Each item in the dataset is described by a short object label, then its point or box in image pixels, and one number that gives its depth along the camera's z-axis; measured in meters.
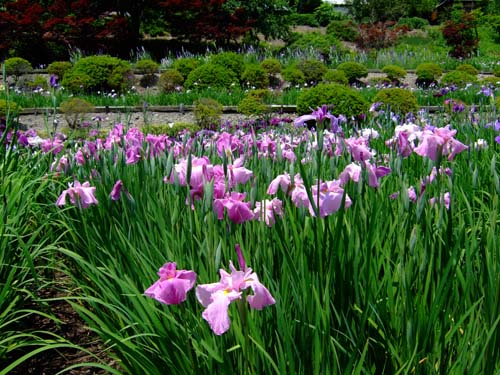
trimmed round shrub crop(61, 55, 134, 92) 13.67
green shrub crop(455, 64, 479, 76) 14.78
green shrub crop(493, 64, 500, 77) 14.37
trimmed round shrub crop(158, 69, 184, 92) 13.73
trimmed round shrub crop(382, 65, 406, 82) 14.69
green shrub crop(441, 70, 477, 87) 12.79
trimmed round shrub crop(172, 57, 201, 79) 14.79
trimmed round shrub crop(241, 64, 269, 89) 13.95
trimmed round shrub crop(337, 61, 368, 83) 14.81
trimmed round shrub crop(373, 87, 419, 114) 8.70
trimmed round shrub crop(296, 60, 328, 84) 14.39
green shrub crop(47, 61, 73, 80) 14.96
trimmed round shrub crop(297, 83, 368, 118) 8.36
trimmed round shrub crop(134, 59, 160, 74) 14.97
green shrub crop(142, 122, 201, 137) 8.28
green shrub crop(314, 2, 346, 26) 41.53
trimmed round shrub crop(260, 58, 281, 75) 14.81
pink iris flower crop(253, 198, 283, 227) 1.67
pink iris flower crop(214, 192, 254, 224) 1.54
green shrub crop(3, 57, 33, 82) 15.03
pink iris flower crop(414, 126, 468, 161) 1.88
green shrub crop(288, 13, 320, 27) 39.69
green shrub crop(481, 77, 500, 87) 12.40
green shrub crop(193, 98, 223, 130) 9.56
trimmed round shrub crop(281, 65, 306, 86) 14.09
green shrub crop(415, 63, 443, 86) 14.66
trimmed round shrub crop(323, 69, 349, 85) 13.80
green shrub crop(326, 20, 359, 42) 30.48
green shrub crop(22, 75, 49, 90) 14.10
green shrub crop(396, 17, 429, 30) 39.17
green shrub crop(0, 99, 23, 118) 9.23
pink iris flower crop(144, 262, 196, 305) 1.18
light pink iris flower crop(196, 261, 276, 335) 1.08
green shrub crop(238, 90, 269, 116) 9.89
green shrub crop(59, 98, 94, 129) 8.80
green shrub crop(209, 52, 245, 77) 14.45
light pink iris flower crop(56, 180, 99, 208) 2.06
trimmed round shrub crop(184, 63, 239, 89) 13.58
